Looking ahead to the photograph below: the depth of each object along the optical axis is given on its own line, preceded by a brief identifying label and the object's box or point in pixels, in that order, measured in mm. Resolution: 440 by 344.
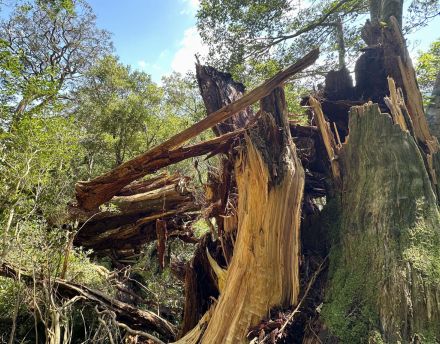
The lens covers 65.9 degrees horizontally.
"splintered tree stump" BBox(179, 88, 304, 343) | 2996
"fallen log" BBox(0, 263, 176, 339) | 4328
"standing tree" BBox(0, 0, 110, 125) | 13894
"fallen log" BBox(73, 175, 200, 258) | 5563
